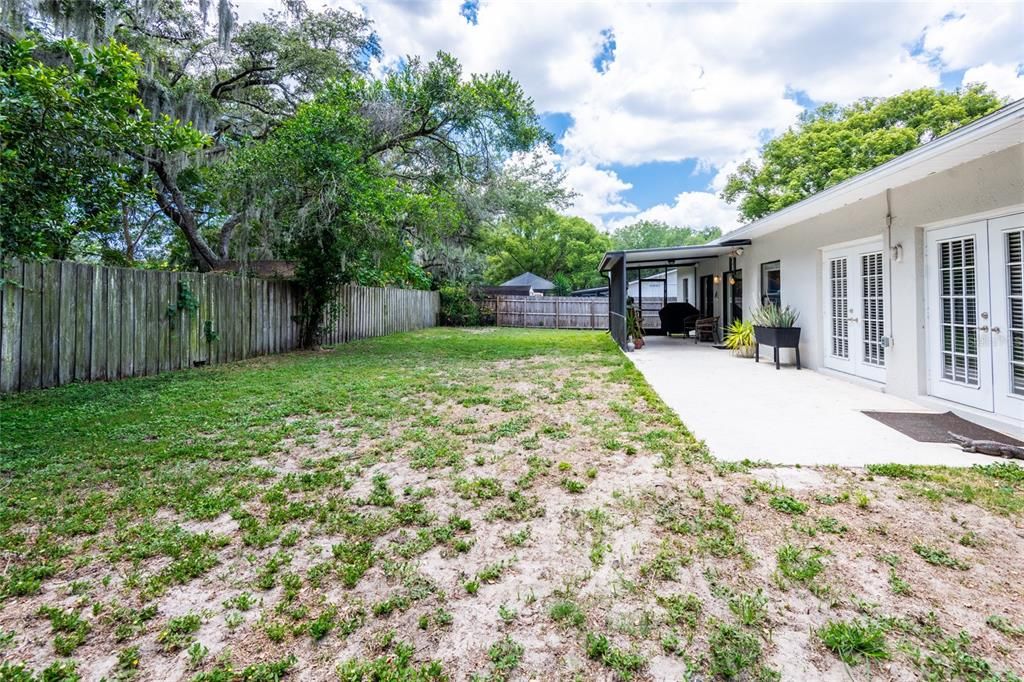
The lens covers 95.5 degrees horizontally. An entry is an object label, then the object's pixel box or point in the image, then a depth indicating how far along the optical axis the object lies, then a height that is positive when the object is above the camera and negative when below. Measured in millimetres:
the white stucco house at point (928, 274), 3957 +857
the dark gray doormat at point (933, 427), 3822 -680
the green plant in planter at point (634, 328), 11175 +575
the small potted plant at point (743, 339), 9156 +249
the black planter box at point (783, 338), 7594 +212
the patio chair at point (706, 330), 12094 +566
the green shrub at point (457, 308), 19406 +1884
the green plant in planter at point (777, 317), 7703 +579
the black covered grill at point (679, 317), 13531 +1010
